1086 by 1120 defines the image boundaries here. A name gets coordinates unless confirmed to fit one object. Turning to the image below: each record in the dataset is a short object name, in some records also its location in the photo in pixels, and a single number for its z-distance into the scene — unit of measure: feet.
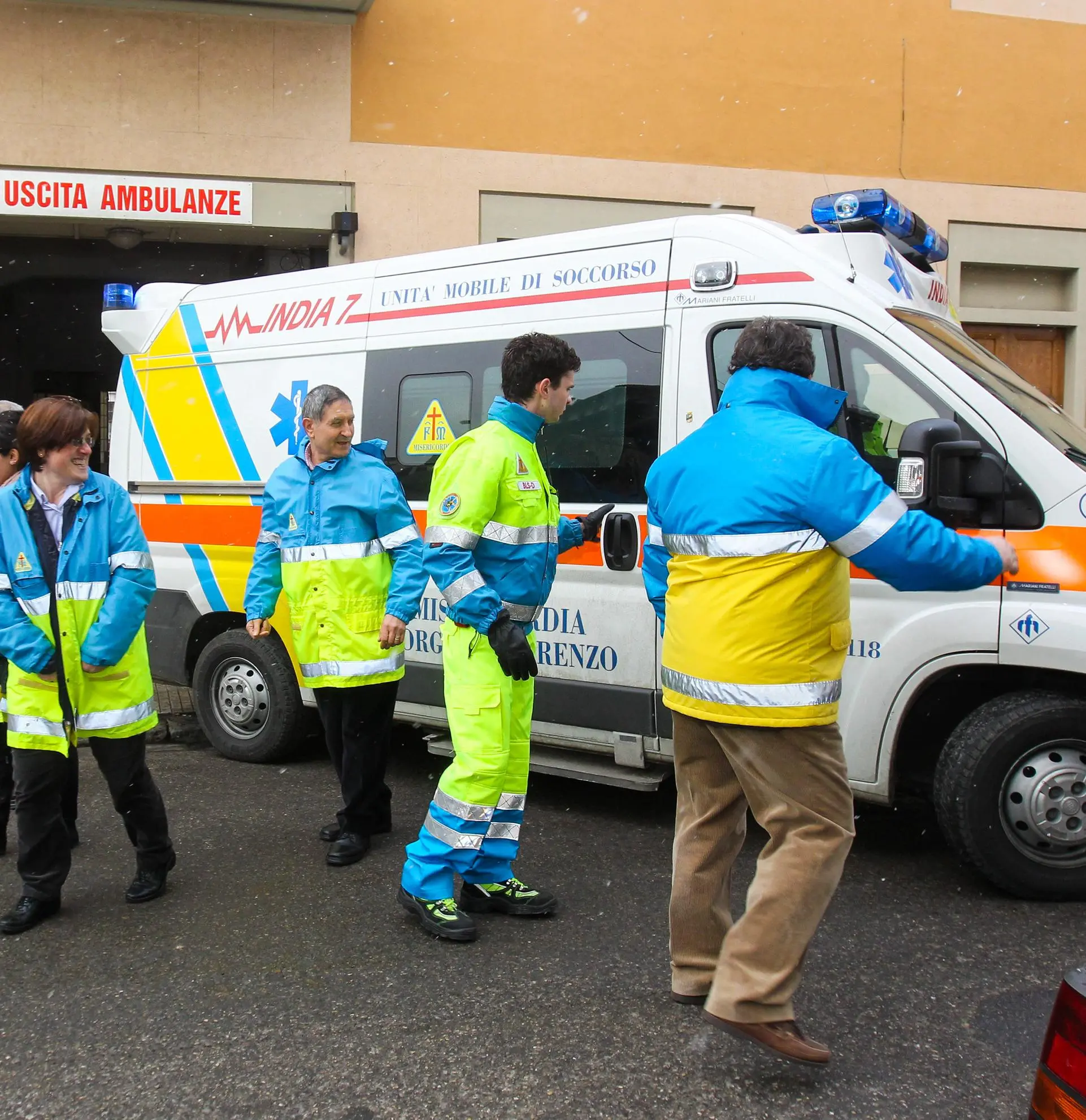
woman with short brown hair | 12.50
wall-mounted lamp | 32.73
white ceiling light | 33.94
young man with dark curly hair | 11.68
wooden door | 36.09
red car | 5.06
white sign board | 31.81
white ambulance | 12.85
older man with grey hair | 14.35
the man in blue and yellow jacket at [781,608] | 8.87
